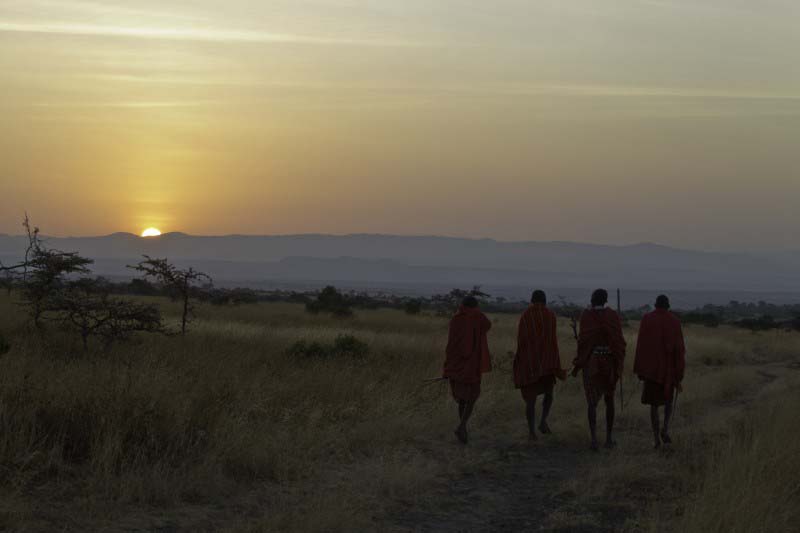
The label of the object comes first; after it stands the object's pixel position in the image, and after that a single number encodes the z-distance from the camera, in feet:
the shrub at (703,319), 207.92
